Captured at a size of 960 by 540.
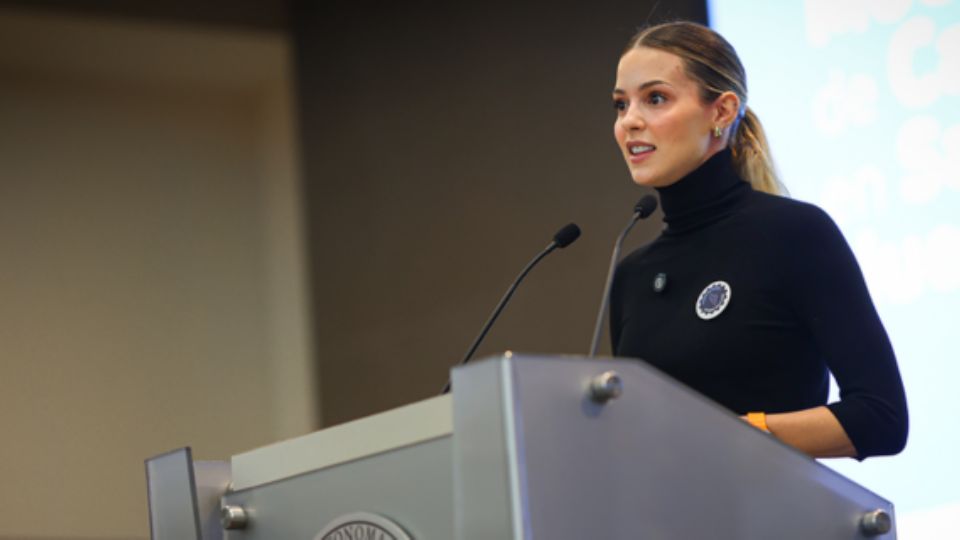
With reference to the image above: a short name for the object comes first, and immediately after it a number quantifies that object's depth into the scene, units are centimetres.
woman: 753
